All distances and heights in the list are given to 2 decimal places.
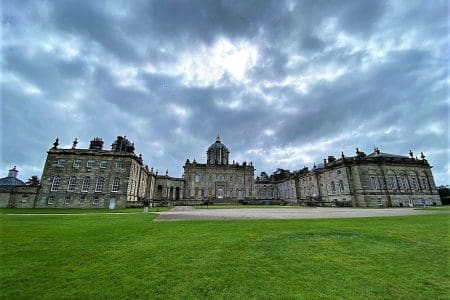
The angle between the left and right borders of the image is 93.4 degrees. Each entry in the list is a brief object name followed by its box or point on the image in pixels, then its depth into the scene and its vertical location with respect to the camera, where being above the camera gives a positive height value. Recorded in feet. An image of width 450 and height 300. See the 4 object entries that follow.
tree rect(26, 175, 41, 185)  190.75 +23.85
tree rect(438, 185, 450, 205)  160.40 +6.06
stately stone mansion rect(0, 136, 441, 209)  122.83 +13.95
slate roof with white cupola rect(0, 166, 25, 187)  164.25 +21.05
